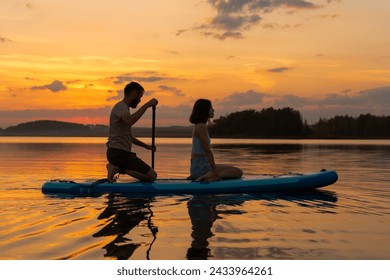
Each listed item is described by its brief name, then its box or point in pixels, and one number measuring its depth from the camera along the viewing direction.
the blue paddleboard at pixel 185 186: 8.84
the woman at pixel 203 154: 8.39
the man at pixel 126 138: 8.51
